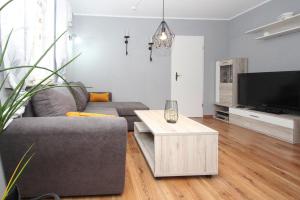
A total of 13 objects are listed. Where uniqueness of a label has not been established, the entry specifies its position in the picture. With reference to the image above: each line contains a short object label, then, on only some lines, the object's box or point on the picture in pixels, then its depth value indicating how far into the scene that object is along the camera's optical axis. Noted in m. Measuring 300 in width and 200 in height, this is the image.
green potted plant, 1.02
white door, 6.39
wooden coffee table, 2.40
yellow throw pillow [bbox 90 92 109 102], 5.59
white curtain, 2.06
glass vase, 2.88
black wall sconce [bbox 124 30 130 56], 6.03
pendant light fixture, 3.96
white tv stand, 3.78
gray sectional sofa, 1.88
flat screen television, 4.08
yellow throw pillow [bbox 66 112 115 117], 2.33
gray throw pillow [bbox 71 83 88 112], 3.74
